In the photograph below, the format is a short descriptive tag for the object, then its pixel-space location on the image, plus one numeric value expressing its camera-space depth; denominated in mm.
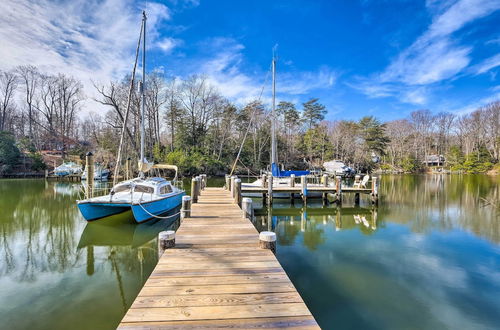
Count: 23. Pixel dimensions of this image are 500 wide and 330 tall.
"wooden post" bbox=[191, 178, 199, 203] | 11254
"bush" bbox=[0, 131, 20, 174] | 30281
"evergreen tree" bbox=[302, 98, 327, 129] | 50781
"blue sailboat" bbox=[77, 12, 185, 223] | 10305
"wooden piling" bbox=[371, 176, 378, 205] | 15856
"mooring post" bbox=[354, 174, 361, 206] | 17214
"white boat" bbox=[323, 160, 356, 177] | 38862
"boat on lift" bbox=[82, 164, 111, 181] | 29698
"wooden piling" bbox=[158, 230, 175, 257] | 5051
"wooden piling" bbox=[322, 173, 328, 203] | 17000
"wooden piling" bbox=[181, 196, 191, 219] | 7945
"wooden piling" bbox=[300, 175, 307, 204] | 15852
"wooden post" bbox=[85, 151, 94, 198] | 10820
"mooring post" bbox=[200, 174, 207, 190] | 15878
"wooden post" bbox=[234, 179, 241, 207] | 10778
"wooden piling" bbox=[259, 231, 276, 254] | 5104
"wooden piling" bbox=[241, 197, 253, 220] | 7940
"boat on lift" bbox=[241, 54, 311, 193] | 18144
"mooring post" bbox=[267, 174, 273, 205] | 15486
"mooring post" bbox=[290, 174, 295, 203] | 17298
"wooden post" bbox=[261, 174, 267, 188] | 16816
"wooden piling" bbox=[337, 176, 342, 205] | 16016
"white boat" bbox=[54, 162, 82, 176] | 31516
